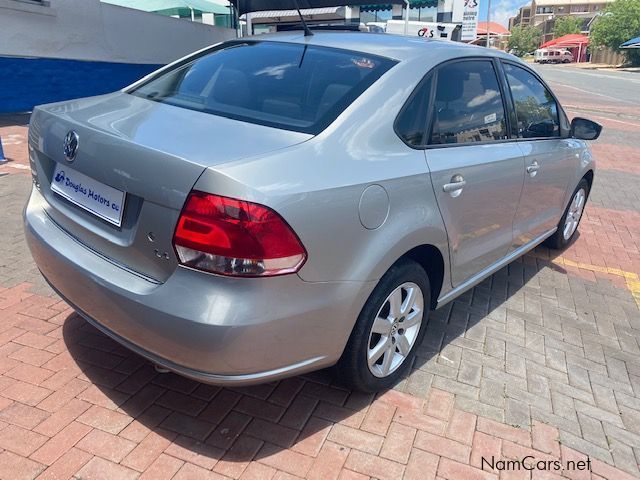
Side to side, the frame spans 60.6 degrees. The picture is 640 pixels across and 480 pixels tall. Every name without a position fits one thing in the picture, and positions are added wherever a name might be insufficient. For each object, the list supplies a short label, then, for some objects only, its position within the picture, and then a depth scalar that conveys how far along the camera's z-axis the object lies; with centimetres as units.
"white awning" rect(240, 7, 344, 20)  2331
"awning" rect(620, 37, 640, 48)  5869
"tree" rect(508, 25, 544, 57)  11231
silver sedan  200
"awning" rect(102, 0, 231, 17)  1622
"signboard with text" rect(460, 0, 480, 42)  2361
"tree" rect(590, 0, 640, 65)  6681
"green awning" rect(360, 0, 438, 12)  2444
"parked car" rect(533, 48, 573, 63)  8000
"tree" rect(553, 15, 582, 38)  10388
